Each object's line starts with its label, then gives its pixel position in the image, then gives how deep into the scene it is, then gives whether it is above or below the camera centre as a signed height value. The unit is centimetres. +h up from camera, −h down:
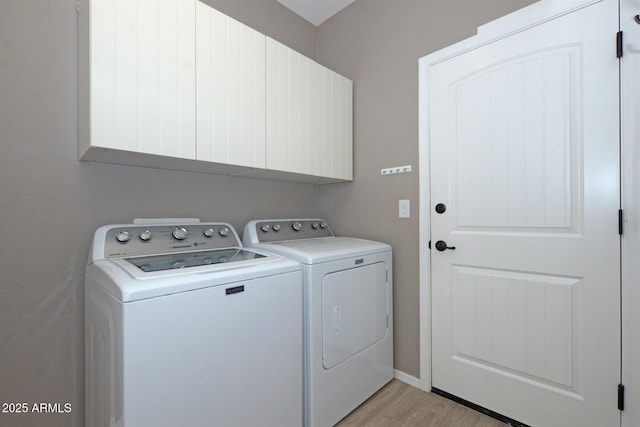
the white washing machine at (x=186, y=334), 93 -46
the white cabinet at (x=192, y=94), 115 +58
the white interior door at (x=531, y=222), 129 -6
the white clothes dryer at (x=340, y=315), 144 -58
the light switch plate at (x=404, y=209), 193 +1
